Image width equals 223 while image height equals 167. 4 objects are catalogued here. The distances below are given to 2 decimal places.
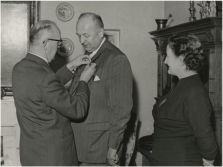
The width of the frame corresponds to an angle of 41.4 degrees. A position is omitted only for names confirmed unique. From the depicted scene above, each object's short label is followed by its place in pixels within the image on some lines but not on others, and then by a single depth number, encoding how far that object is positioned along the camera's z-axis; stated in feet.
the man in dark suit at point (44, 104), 6.33
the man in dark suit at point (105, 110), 7.43
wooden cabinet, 9.45
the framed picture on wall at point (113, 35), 15.07
